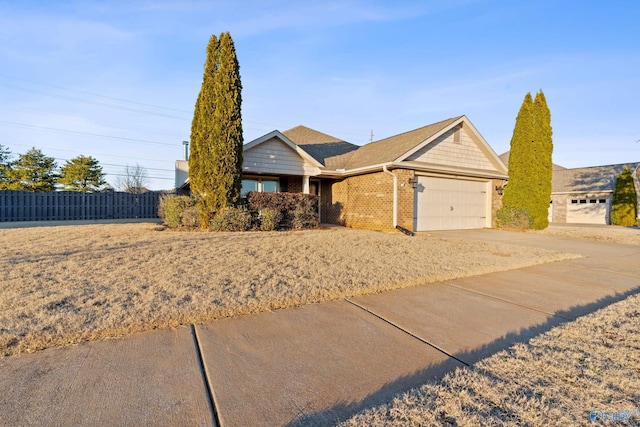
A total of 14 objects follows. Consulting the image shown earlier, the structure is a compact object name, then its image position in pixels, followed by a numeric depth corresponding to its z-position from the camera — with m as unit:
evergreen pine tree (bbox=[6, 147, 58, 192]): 23.83
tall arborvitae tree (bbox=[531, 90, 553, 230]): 12.52
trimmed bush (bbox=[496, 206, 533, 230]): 12.48
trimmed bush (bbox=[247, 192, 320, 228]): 9.85
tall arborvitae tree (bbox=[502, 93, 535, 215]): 12.53
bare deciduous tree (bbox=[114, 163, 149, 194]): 36.81
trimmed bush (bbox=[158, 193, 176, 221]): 12.80
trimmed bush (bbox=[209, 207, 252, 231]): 9.10
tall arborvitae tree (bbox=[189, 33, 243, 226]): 9.48
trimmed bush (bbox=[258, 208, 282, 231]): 9.52
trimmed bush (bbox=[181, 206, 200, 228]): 9.66
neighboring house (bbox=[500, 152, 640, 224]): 19.94
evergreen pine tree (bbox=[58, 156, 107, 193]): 26.22
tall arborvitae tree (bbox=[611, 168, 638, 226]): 18.22
